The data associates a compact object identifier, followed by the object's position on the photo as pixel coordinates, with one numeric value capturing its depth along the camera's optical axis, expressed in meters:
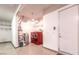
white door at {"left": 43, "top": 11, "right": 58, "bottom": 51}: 1.74
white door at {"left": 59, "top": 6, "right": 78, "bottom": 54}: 1.34
